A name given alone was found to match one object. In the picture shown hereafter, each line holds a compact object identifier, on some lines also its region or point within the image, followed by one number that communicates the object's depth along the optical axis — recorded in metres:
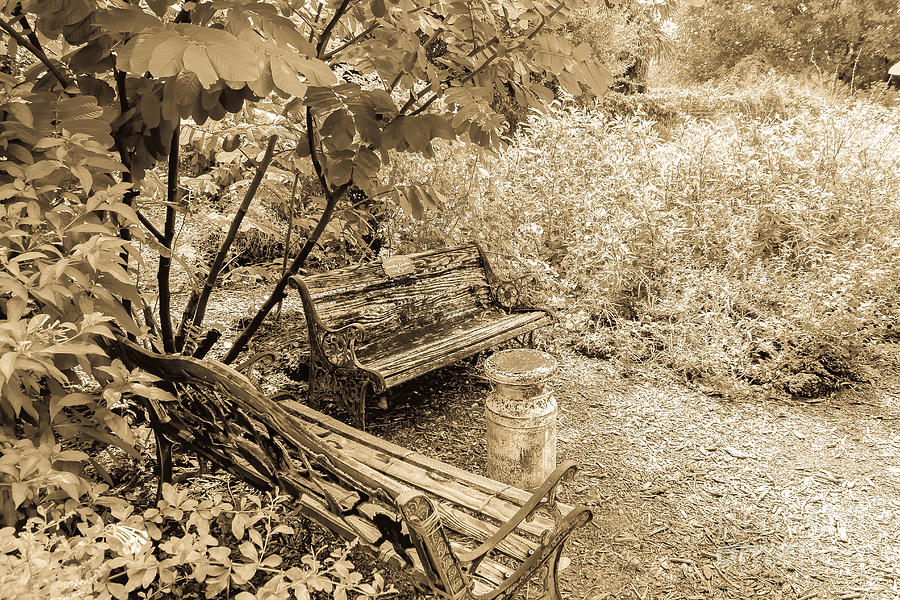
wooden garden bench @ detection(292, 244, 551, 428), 3.62
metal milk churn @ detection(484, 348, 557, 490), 3.16
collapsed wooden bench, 1.82
